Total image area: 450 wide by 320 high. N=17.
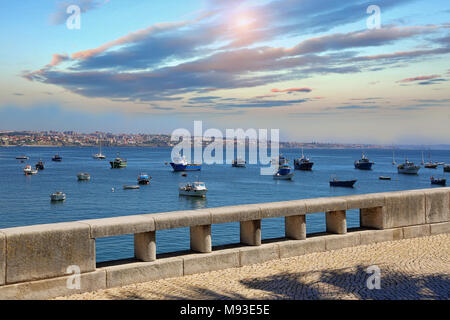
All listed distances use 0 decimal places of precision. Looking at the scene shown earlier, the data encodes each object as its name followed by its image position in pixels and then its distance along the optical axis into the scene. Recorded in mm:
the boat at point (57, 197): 64250
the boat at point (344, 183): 91438
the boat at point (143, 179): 90625
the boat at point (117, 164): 145875
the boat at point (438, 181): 92844
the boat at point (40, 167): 133875
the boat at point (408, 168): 124438
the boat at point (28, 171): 112525
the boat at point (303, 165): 142500
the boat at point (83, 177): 97375
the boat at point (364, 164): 148750
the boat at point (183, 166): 129375
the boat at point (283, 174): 107375
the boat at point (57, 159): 183500
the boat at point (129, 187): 82119
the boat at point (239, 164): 162625
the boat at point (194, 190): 70875
